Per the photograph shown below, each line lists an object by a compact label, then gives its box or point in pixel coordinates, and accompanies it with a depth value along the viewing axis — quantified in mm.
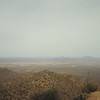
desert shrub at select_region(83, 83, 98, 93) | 30923
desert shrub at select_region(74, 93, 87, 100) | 26895
